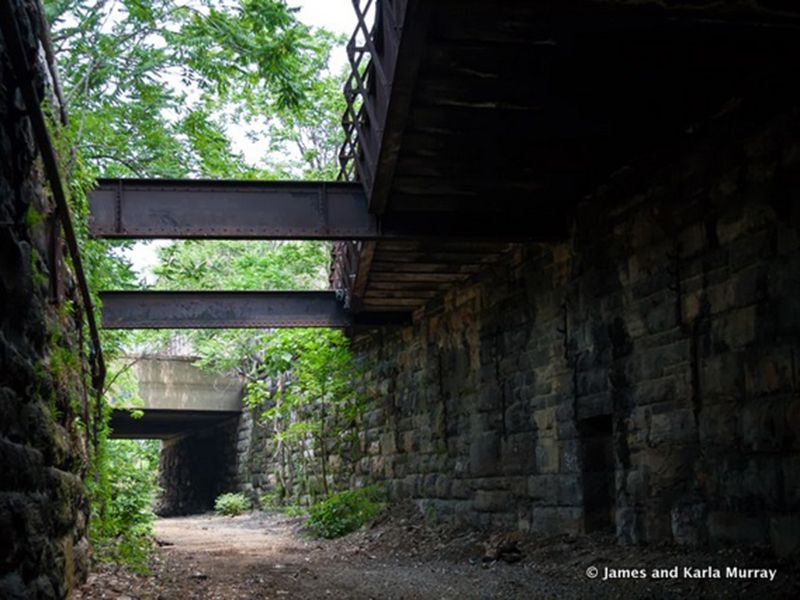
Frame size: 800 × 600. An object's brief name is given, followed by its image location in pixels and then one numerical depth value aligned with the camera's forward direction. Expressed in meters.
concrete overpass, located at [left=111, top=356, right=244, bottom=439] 21.57
